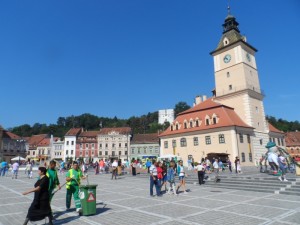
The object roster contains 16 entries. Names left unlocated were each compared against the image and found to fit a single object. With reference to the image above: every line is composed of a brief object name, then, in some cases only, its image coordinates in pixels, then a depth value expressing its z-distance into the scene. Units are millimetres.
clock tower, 43531
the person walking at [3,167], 28788
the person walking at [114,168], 24625
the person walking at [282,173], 16203
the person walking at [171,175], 14117
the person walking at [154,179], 13641
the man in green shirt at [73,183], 9211
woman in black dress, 6672
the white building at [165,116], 149062
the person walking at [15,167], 25766
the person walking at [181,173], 15023
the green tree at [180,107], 156125
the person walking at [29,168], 26350
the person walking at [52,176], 7885
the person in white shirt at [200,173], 18352
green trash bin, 8539
